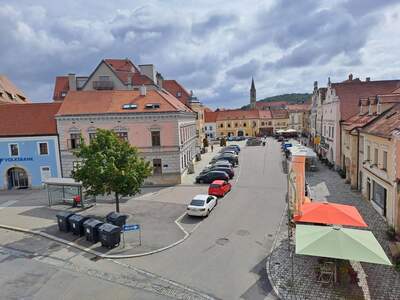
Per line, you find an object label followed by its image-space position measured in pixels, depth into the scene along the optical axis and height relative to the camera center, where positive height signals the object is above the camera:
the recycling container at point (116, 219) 18.09 -5.43
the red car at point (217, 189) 25.08 -5.36
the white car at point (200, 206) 19.86 -5.38
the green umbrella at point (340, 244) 10.20 -4.51
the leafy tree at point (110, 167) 19.19 -2.45
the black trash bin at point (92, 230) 16.47 -5.51
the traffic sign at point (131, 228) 15.08 -4.99
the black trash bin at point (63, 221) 18.18 -5.45
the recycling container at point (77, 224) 17.48 -5.43
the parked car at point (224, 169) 33.00 -4.94
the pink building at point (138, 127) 30.66 +0.27
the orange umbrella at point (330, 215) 12.74 -4.22
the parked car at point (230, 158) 41.03 -4.61
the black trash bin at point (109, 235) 15.53 -5.52
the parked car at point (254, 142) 65.19 -4.04
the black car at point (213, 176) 30.73 -5.24
